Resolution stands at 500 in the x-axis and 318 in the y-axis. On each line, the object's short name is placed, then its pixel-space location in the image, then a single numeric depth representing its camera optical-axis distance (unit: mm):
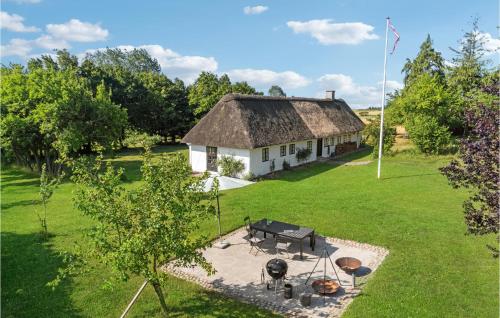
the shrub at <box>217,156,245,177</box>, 24631
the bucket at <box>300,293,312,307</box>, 9133
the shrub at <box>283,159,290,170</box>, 27691
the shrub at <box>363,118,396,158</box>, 32594
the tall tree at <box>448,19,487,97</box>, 39250
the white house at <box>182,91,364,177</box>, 24891
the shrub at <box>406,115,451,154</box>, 30703
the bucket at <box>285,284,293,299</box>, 9531
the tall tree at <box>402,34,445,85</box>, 49969
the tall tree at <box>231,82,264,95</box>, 46656
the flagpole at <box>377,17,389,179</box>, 21500
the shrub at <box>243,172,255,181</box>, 24250
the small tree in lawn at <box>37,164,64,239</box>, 14469
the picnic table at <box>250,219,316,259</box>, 12000
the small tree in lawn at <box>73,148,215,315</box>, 7207
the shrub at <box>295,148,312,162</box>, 29459
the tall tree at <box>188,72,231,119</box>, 47344
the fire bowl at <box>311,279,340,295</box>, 9594
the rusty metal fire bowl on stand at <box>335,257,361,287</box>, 10027
